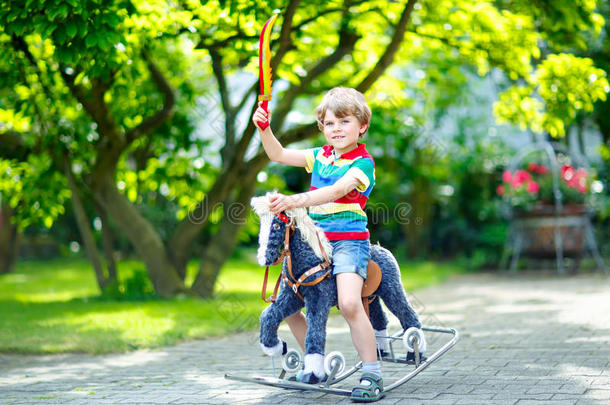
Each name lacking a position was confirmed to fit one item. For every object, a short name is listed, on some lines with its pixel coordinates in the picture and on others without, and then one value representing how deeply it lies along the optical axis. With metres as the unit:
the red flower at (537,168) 13.09
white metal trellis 11.80
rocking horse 3.90
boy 3.90
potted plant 11.91
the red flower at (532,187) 12.20
